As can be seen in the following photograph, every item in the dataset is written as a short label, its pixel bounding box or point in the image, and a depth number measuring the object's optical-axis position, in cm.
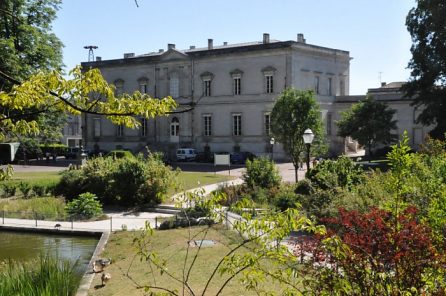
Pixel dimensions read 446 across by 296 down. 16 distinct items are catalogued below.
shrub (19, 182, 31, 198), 2706
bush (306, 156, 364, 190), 1952
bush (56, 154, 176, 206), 2470
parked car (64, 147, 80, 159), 6226
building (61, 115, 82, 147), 8974
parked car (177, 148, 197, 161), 5359
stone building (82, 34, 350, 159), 5191
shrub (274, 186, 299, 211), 1973
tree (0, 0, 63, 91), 2747
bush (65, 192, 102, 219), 2122
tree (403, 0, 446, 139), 3734
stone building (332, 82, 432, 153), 5066
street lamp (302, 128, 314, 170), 2228
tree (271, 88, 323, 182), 3111
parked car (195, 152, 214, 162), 5288
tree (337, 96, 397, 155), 4575
